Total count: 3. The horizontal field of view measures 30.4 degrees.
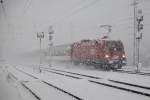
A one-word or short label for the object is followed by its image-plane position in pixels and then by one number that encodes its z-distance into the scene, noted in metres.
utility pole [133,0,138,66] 31.12
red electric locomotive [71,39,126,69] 22.92
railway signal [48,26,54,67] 33.34
